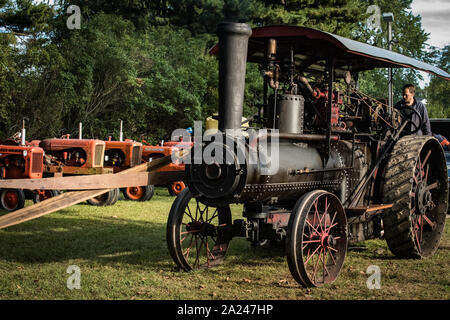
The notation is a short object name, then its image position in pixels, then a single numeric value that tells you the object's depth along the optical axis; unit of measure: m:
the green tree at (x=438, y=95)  33.16
